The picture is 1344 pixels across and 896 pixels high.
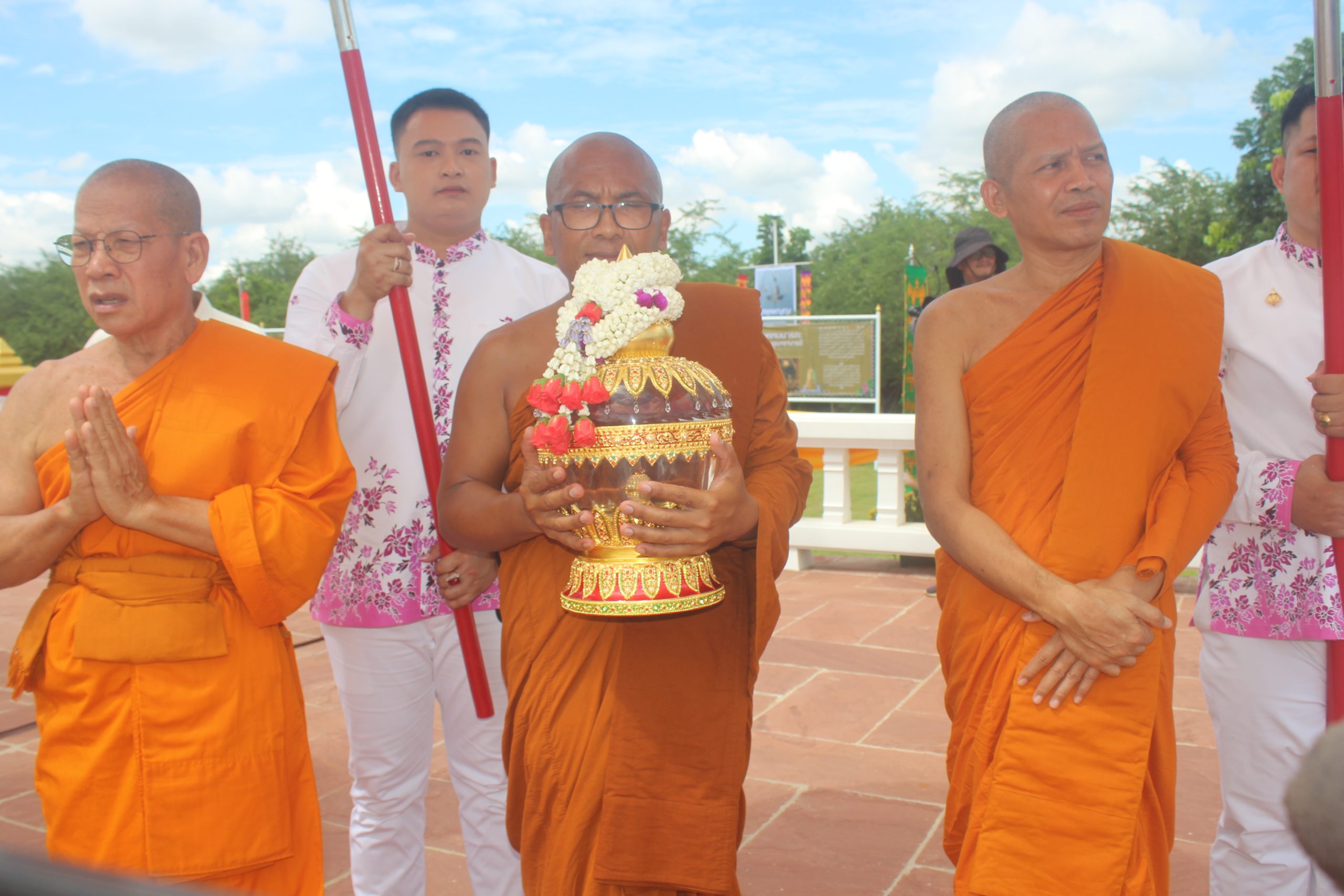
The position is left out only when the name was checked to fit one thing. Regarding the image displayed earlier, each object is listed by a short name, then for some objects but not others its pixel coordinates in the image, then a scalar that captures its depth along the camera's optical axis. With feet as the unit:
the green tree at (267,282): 123.95
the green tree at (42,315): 96.99
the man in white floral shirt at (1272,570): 8.93
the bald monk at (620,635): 7.57
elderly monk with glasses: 7.98
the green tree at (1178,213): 86.38
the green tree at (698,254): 125.80
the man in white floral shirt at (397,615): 10.11
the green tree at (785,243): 179.01
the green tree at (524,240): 122.93
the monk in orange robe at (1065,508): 7.60
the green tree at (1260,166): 46.96
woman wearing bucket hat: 20.11
